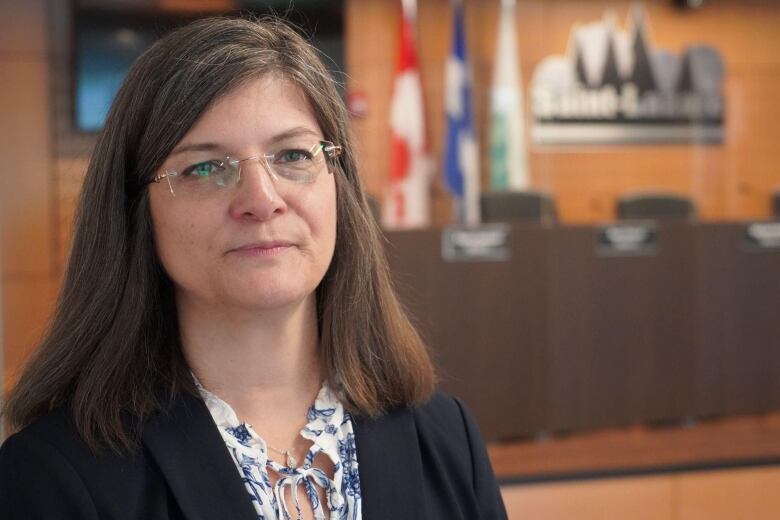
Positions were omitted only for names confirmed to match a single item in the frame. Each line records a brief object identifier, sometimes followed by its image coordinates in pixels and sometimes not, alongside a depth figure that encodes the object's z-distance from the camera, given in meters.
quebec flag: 6.21
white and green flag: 6.93
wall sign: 7.43
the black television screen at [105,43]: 6.22
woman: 1.19
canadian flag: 6.34
